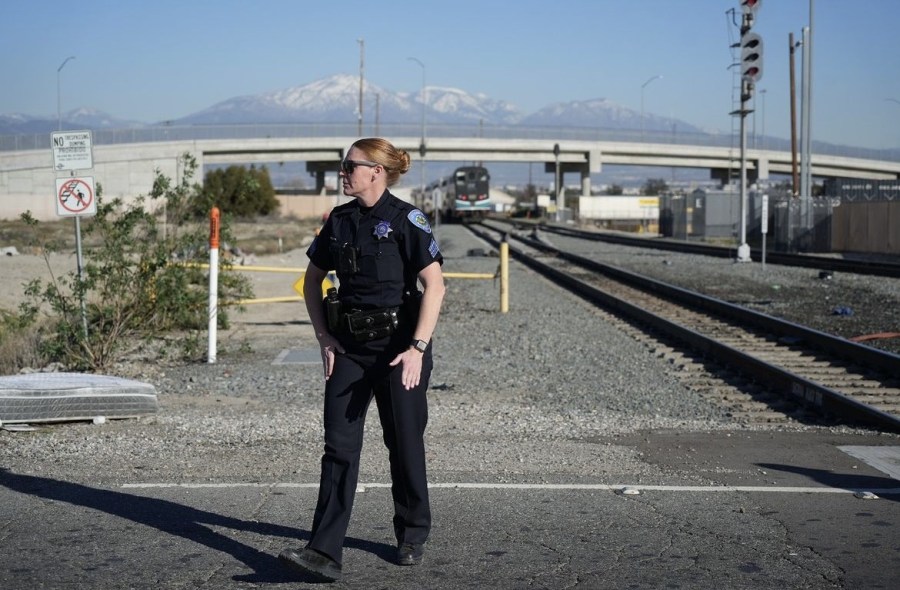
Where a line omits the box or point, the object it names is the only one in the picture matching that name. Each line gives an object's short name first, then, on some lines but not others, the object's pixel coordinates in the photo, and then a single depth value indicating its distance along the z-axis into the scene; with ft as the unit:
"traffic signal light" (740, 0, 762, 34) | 112.88
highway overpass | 221.46
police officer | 17.44
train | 278.26
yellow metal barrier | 64.69
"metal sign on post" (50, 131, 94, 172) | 44.39
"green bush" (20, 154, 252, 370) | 43.04
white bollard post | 44.06
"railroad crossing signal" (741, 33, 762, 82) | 113.09
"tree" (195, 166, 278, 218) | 270.87
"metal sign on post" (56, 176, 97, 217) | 44.04
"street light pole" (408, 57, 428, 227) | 267.80
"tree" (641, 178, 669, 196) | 591.17
